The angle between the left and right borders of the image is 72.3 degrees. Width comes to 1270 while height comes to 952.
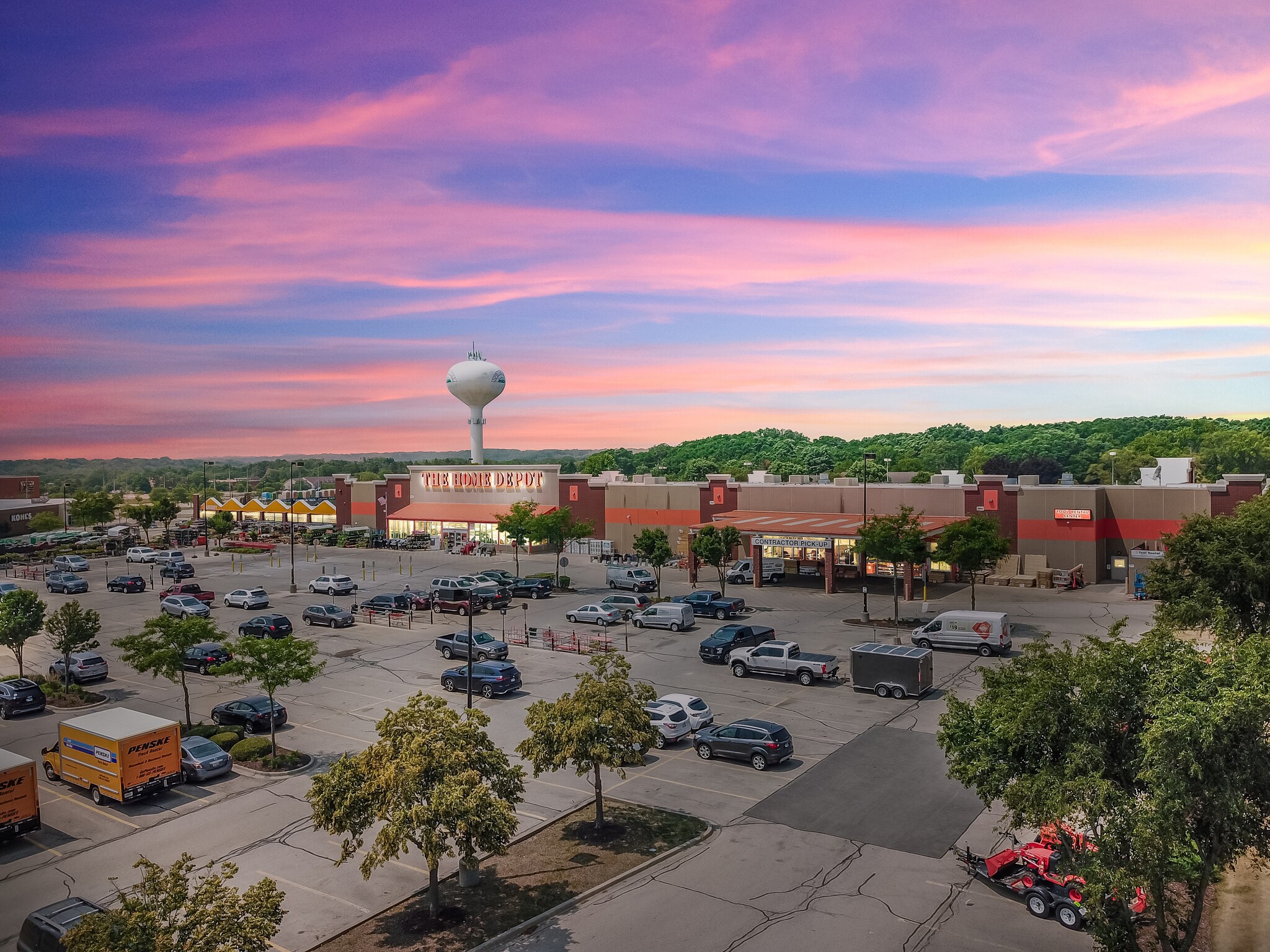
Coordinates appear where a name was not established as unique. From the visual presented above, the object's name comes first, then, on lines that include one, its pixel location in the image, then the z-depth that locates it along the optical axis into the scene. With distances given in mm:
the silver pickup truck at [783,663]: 38312
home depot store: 64625
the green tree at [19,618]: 39375
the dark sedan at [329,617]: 52500
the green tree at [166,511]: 101500
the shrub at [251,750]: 29453
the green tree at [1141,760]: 13336
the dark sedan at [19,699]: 35156
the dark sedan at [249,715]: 32375
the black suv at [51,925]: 16531
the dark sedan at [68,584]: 67500
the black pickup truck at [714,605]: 53906
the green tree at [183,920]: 12344
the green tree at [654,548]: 59688
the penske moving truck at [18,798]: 23156
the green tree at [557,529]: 70125
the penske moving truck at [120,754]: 25641
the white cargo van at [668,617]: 50875
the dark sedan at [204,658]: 41250
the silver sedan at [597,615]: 52312
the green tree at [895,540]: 51969
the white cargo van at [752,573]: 67250
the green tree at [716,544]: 57906
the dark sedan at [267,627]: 49250
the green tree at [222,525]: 102188
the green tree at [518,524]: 71188
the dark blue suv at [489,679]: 37219
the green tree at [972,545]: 50594
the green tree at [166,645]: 31969
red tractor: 18297
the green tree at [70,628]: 37906
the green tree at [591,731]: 22703
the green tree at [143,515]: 96500
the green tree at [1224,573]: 33938
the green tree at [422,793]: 17453
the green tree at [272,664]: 29516
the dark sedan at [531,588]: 62531
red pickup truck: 61031
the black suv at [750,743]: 27984
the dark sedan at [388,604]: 55562
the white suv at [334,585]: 63594
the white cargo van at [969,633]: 43281
